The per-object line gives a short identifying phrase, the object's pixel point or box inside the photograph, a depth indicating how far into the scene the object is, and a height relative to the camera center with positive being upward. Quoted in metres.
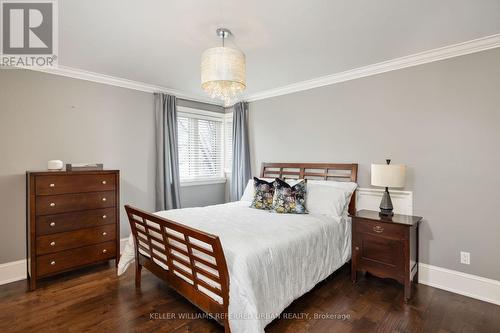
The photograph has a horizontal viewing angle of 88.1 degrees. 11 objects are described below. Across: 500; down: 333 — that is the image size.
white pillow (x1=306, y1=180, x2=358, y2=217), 3.01 -0.40
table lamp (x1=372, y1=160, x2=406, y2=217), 2.71 -0.14
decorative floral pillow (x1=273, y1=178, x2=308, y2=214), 3.09 -0.41
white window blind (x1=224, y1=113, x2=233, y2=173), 5.13 +0.47
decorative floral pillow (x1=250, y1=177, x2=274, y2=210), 3.32 -0.41
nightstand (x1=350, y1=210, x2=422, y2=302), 2.51 -0.85
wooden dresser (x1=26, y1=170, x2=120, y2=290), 2.69 -0.62
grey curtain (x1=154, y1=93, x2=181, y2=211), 4.05 +0.17
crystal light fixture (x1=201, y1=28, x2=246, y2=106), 2.14 +0.81
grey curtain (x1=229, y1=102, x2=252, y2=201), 4.58 +0.20
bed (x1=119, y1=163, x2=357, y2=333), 1.78 -0.77
